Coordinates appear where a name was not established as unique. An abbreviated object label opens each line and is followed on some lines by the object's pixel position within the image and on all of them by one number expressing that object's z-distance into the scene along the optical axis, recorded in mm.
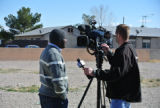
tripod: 3663
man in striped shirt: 3035
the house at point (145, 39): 42938
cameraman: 3031
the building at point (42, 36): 43031
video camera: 3742
